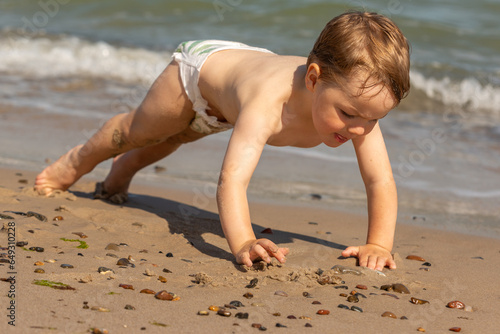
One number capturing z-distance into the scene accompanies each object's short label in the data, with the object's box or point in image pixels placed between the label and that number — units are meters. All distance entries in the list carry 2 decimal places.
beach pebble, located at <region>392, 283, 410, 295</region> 5.63
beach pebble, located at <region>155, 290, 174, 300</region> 5.00
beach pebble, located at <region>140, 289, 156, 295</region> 5.11
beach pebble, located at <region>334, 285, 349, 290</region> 5.62
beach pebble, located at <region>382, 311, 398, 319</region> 5.04
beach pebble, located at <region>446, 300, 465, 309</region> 5.36
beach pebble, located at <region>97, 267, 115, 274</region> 5.46
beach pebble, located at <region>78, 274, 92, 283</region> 5.21
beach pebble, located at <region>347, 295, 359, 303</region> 5.31
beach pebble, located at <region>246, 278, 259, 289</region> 5.44
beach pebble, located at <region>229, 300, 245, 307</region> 4.99
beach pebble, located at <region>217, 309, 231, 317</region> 4.78
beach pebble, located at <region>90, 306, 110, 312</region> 4.65
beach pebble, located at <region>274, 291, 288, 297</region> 5.28
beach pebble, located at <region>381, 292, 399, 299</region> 5.49
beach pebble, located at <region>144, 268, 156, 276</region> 5.55
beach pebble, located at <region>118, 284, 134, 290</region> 5.17
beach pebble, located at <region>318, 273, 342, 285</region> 5.66
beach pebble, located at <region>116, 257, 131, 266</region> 5.77
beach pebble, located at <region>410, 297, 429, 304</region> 5.38
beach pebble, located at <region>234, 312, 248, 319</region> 4.76
